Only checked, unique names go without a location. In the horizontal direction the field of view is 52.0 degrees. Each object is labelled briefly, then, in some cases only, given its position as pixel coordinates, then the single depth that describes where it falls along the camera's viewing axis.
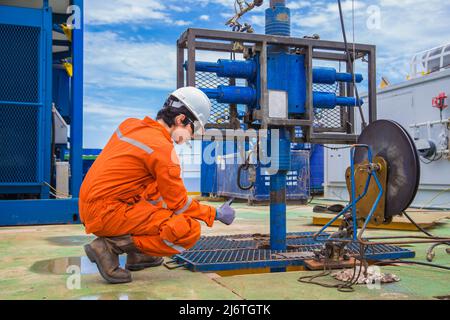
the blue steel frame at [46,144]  5.77
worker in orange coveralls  2.50
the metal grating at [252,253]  2.92
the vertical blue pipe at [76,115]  6.25
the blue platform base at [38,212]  5.70
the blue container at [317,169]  12.40
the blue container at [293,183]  9.77
